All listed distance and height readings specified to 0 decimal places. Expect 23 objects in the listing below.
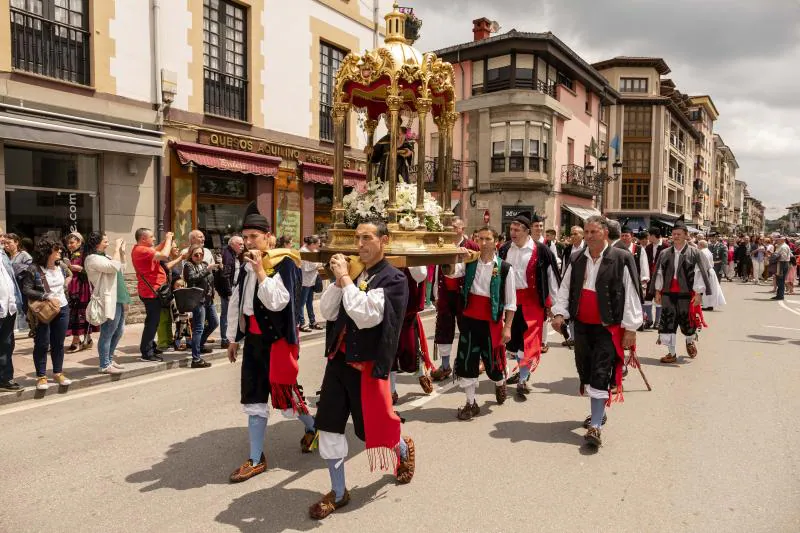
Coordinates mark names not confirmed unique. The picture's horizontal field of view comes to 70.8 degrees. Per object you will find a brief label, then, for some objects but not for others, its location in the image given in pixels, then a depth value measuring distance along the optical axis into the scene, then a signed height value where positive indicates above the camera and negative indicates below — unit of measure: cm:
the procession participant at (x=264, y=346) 429 -86
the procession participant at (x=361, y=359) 372 -83
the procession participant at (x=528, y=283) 691 -60
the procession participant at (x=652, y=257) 1170 -44
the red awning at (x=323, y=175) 1485 +163
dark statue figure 655 +93
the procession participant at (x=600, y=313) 501 -70
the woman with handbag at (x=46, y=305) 631 -80
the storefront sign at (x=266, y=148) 1264 +211
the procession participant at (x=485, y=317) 573 -85
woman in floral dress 827 -88
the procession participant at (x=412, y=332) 594 -104
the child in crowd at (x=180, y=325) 846 -138
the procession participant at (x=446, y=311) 637 -92
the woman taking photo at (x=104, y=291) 727 -76
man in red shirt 790 -61
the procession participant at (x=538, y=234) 922 +3
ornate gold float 572 +145
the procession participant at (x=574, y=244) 731 -12
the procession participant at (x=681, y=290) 862 -83
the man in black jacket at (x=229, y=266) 875 -50
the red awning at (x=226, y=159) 1193 +171
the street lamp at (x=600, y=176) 2352 +305
